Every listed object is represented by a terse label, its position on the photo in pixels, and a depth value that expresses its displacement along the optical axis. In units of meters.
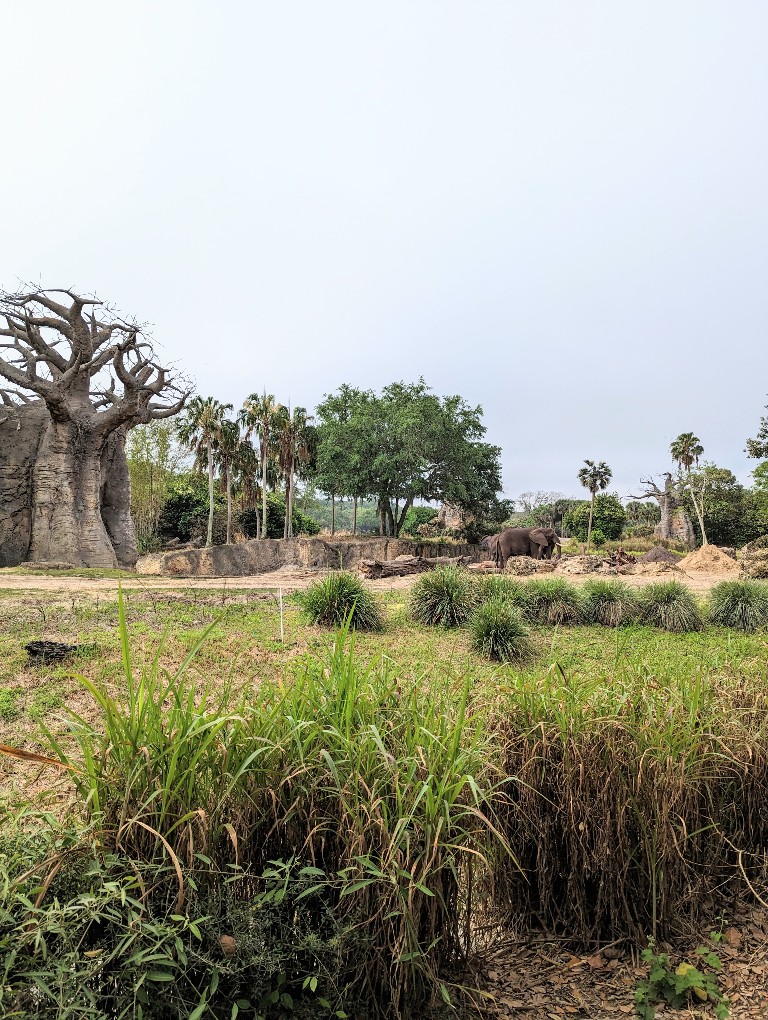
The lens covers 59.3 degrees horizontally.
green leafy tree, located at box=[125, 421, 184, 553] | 37.47
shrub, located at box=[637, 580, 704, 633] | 12.05
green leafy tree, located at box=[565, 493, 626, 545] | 51.25
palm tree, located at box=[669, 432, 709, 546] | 48.97
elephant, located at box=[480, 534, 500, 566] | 24.36
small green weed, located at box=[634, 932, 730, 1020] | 2.62
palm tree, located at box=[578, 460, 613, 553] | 48.44
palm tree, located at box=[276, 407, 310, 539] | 37.31
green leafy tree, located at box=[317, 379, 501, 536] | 35.19
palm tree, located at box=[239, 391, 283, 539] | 37.50
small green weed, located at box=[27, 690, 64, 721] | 6.02
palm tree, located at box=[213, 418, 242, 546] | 36.38
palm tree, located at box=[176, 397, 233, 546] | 35.50
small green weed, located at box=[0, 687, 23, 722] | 5.98
